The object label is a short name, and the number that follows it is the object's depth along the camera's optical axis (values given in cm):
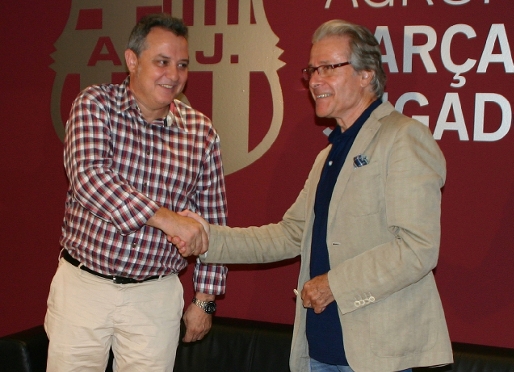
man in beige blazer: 211
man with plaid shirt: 255
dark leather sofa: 318
